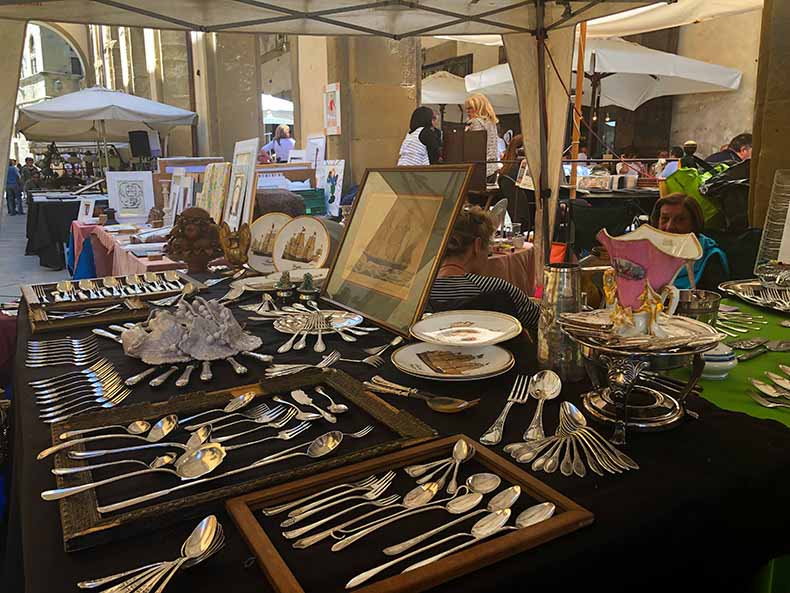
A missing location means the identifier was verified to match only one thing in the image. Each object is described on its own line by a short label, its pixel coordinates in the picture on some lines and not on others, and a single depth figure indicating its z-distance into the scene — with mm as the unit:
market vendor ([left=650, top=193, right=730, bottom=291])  2717
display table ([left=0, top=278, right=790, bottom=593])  636
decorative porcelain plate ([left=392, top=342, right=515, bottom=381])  1104
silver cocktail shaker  1137
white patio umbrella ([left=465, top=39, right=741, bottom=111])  7551
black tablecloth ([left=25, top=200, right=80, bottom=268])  7980
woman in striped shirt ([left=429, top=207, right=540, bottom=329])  1532
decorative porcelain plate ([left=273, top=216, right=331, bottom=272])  2160
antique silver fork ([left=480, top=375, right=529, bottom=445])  899
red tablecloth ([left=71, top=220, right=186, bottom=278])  2721
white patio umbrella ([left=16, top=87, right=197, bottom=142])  8984
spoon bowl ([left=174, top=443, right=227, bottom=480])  801
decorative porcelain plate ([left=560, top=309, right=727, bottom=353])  860
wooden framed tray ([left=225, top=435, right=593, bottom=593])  599
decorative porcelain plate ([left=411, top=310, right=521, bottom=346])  1189
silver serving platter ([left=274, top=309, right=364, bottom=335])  1500
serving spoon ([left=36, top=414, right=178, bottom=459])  878
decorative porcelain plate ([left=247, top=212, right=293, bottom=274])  2318
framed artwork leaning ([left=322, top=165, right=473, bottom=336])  1365
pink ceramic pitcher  930
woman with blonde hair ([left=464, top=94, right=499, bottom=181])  5486
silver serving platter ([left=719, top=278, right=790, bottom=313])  1763
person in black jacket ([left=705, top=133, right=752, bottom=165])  6519
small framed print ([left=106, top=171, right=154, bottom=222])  4852
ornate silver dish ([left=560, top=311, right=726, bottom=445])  864
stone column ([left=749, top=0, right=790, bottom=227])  2986
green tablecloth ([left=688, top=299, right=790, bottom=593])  903
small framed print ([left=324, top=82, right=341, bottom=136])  6156
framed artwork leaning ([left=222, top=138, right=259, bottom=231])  2531
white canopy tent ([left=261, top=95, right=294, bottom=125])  16938
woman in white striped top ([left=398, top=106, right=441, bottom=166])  5066
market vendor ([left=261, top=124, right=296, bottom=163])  7684
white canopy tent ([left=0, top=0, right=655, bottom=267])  2824
